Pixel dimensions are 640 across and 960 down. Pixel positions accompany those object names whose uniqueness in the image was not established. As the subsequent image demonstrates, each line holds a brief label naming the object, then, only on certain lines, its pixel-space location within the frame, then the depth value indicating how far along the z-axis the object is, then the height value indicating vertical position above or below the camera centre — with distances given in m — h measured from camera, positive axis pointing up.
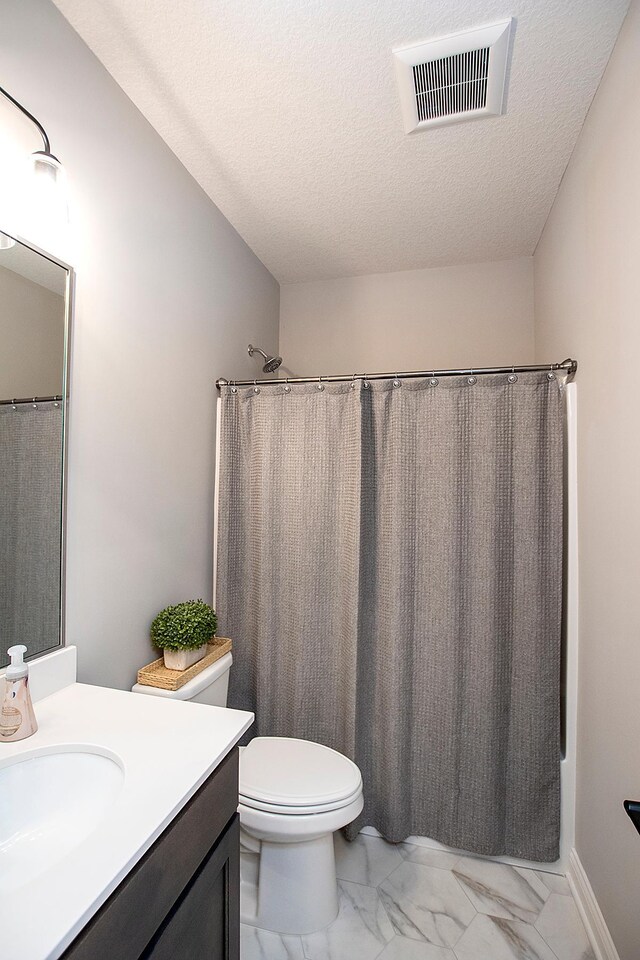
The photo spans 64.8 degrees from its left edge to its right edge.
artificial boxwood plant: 1.60 -0.45
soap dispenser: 0.97 -0.42
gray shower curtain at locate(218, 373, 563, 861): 1.78 -0.39
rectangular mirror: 1.13 +0.10
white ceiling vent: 1.33 +1.18
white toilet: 1.43 -0.96
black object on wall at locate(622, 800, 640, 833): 0.82 -0.52
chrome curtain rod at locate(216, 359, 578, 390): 1.75 +0.43
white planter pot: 1.61 -0.55
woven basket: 1.54 -0.59
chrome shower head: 2.46 +0.61
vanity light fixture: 1.10 +0.69
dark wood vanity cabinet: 0.66 -0.63
